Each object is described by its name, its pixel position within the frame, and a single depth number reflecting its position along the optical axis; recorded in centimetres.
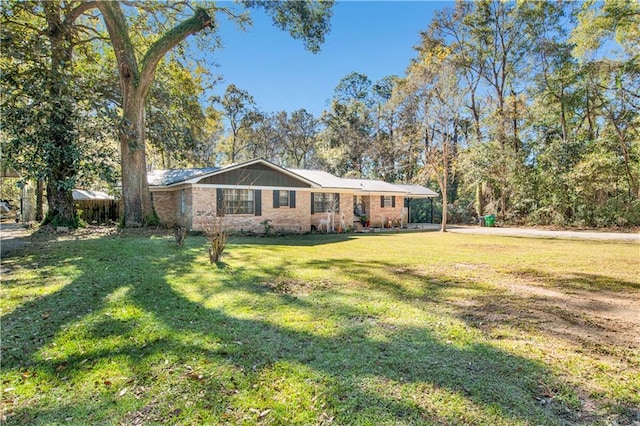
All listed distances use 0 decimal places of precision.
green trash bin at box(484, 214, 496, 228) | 2269
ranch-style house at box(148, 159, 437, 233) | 1455
